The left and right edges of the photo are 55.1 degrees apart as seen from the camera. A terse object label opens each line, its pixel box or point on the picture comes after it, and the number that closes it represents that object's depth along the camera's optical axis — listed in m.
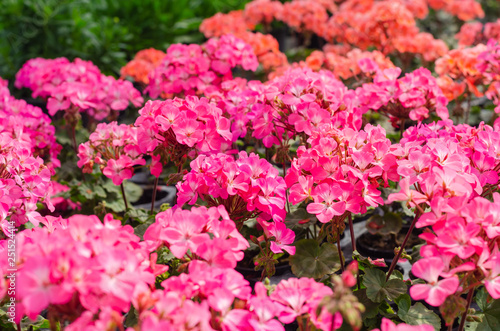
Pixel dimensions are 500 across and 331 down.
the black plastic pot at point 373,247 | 2.27
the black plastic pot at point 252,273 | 2.05
